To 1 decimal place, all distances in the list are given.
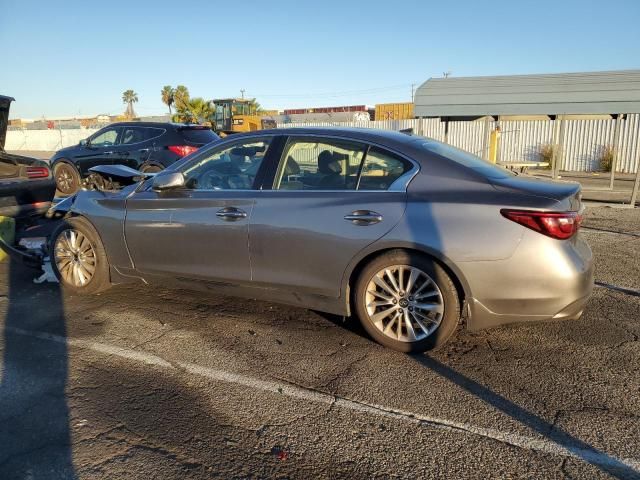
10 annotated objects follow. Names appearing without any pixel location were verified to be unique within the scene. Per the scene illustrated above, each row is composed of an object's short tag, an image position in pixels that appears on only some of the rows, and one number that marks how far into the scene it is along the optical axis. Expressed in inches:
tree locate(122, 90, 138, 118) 3427.7
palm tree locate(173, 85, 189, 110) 1937.1
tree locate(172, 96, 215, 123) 1699.1
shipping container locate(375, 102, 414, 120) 1513.3
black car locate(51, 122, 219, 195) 435.8
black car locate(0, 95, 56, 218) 264.7
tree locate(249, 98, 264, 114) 1649.7
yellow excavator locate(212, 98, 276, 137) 1163.9
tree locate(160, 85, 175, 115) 2390.5
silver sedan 133.9
